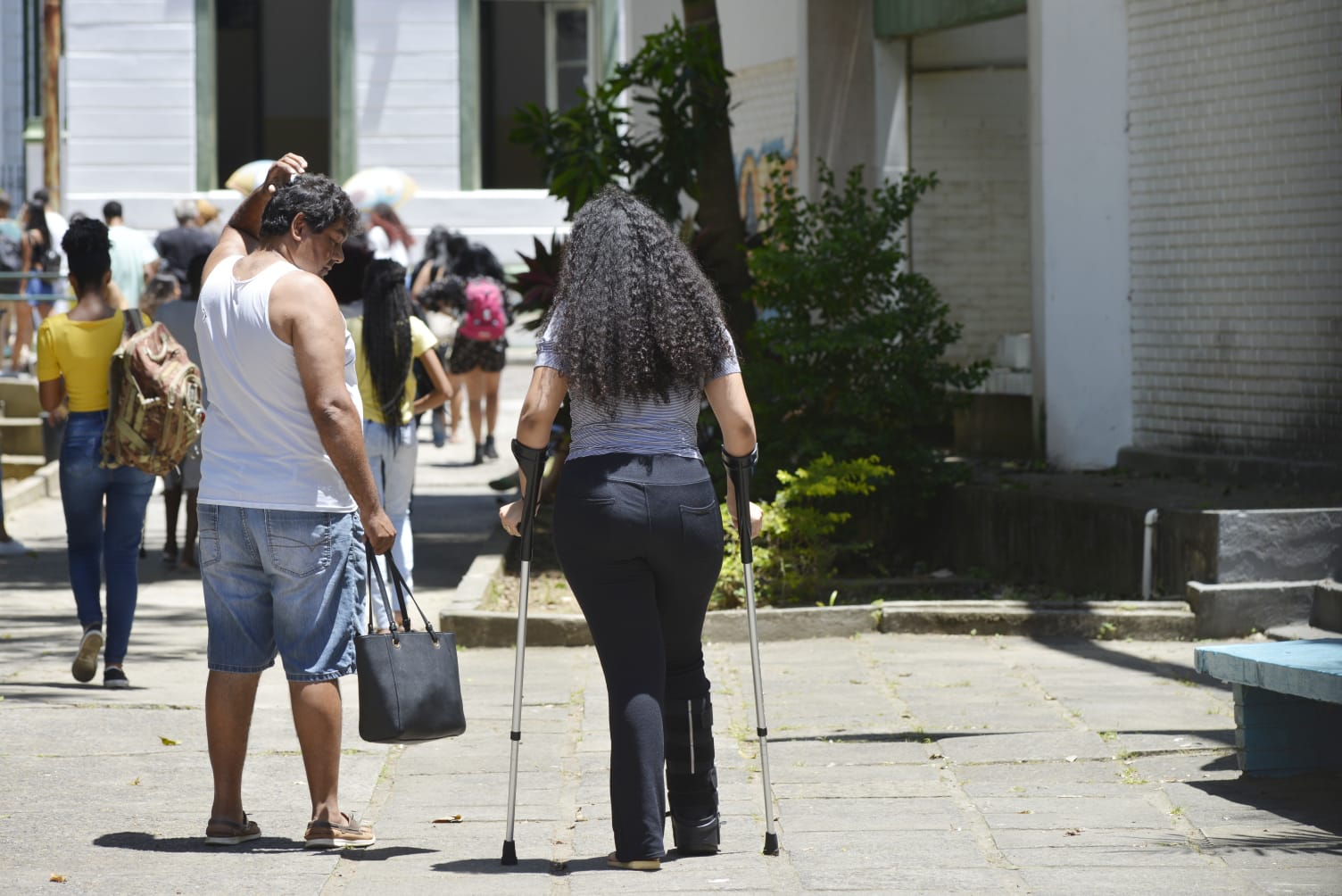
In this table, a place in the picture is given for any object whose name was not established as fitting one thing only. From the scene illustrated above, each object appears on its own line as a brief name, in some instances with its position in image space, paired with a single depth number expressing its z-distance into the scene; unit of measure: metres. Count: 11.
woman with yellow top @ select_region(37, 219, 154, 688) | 15.89
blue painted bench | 12.10
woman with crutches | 10.24
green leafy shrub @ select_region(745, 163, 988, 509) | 20.73
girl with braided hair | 17.27
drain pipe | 18.61
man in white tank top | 10.70
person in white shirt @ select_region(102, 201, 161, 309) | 34.37
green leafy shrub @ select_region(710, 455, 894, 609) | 19.08
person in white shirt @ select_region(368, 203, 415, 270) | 37.28
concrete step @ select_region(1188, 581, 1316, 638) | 17.30
